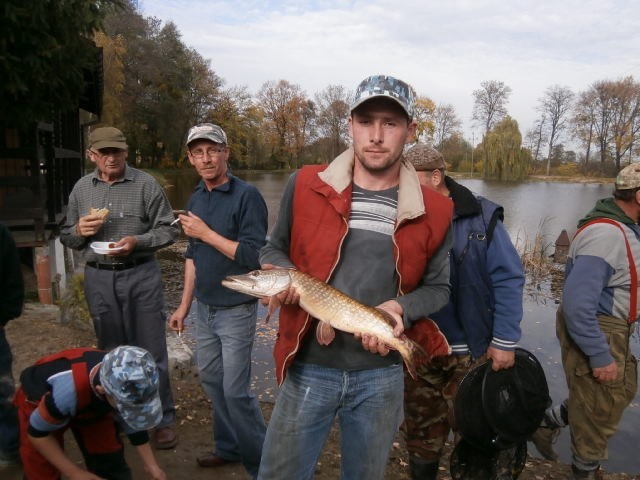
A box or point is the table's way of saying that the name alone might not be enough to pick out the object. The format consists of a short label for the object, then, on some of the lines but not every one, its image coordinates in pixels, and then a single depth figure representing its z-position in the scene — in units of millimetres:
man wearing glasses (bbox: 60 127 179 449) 3568
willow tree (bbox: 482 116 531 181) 48031
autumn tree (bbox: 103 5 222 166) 41688
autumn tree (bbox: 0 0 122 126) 6621
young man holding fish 2072
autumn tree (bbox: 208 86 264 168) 57312
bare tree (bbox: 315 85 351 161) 64875
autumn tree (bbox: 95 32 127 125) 33062
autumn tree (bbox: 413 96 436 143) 63756
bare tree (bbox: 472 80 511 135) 61250
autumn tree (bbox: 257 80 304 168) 74562
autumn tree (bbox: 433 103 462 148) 67312
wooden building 8156
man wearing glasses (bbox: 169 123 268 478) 3143
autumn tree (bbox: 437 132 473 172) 63594
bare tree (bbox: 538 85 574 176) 61031
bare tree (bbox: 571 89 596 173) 57531
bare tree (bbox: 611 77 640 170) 54469
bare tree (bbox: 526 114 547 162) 60969
